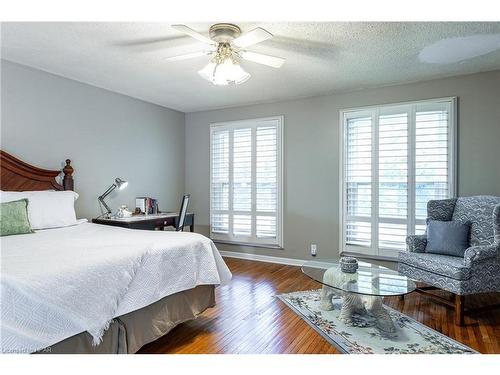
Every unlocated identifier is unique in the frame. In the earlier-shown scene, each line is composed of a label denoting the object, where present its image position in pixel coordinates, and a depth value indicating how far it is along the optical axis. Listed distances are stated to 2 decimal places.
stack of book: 4.29
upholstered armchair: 2.60
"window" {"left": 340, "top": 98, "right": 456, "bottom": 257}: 3.63
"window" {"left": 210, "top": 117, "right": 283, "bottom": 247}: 4.65
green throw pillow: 2.50
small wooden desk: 3.64
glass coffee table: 2.39
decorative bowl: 2.76
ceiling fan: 2.39
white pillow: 2.84
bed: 1.42
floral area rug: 2.14
